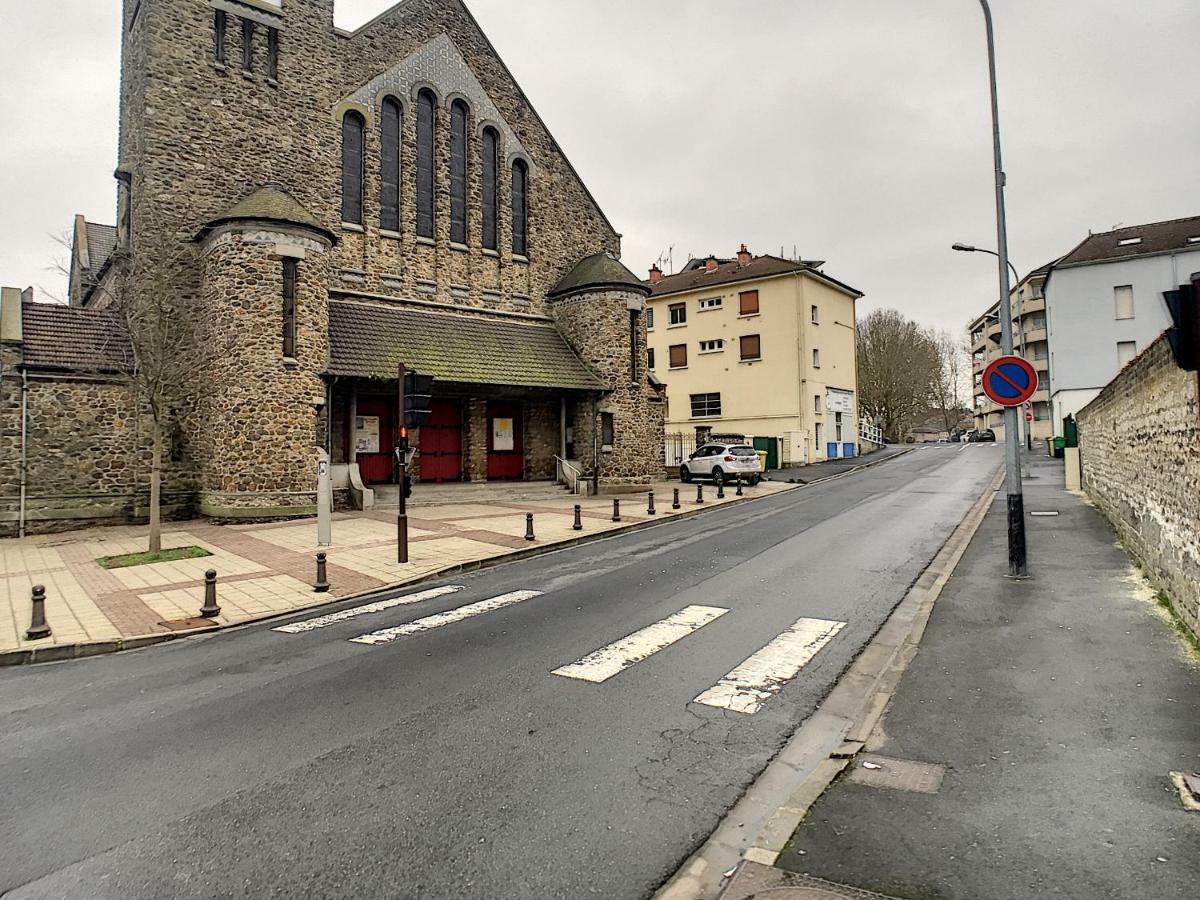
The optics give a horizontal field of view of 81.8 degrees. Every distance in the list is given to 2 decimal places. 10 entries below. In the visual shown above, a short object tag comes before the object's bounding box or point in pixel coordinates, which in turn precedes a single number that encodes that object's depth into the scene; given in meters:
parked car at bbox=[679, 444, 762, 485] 27.44
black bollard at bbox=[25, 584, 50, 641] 7.38
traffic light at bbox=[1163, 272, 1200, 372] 5.04
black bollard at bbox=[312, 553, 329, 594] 9.62
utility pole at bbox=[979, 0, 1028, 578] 9.29
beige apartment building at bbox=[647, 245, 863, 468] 37.06
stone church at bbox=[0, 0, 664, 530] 17.28
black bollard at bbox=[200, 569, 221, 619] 8.33
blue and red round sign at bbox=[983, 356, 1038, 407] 9.20
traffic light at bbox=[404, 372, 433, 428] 11.64
